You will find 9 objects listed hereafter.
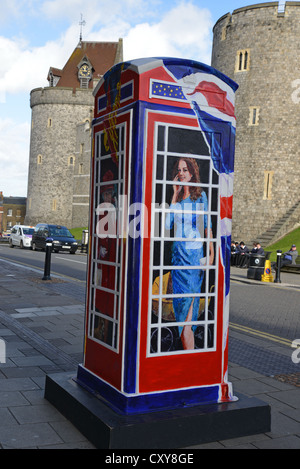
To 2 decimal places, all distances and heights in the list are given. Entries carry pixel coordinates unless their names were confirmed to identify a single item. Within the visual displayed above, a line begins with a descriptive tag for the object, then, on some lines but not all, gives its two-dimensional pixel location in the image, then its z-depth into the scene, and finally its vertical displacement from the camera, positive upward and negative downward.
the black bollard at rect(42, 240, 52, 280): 13.79 -1.02
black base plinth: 3.45 -1.39
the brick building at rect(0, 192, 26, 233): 100.38 +2.21
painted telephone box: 3.69 -0.07
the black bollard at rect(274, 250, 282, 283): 17.06 -1.22
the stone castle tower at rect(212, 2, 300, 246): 34.75 +8.03
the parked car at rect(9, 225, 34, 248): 32.28 -0.84
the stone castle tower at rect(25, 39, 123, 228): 62.22 +9.38
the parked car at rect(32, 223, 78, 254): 28.38 -0.75
